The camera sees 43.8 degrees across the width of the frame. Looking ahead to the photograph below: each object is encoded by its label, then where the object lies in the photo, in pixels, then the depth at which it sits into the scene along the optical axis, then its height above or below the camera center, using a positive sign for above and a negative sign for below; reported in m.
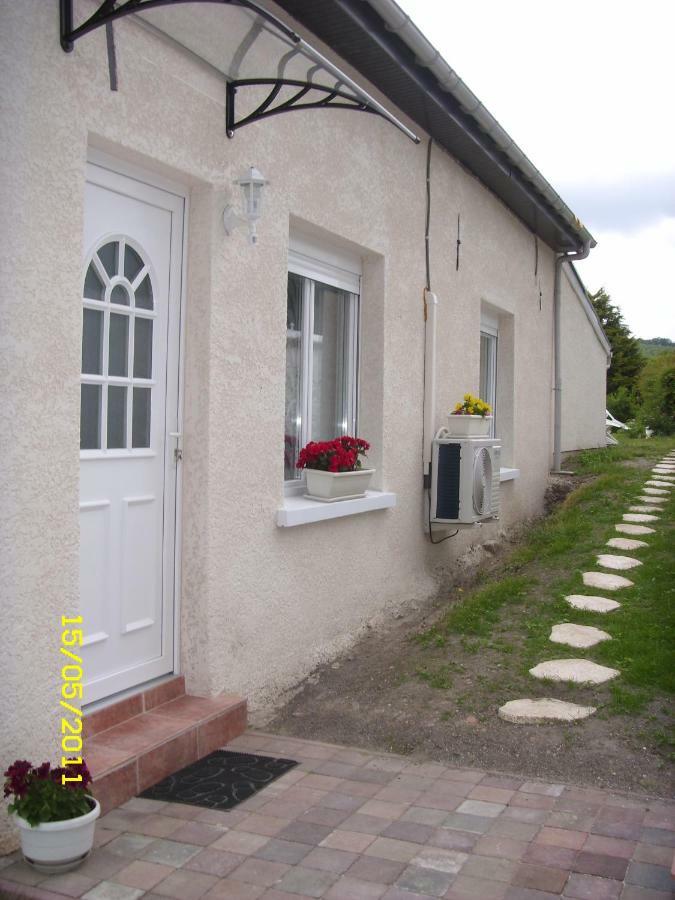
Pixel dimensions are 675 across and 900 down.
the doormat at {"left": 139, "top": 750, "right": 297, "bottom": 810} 3.44 -1.52
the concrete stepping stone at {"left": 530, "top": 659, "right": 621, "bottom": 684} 4.55 -1.31
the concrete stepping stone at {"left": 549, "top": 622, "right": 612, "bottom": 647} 5.12 -1.25
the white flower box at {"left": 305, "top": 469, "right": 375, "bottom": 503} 5.15 -0.34
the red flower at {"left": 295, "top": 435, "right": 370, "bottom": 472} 5.19 -0.16
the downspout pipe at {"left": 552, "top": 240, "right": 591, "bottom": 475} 10.89 +1.05
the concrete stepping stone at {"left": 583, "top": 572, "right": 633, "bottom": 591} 6.24 -1.10
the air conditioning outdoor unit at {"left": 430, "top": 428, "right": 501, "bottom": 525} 6.63 -0.38
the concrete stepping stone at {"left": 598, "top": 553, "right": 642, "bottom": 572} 6.76 -1.03
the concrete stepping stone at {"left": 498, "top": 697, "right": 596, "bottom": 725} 4.14 -1.39
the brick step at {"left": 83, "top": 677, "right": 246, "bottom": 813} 3.36 -1.34
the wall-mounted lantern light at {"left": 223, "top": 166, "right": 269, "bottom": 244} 4.11 +1.14
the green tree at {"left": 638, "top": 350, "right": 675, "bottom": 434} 21.00 +0.83
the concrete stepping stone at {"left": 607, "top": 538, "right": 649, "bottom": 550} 7.34 -0.95
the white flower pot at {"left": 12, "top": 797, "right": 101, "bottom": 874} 2.75 -1.39
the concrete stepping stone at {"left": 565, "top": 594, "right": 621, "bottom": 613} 5.73 -1.17
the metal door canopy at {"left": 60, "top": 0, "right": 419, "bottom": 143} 3.70 +1.81
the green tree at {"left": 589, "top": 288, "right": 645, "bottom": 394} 43.84 +4.42
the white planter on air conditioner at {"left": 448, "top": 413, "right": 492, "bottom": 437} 6.87 +0.07
